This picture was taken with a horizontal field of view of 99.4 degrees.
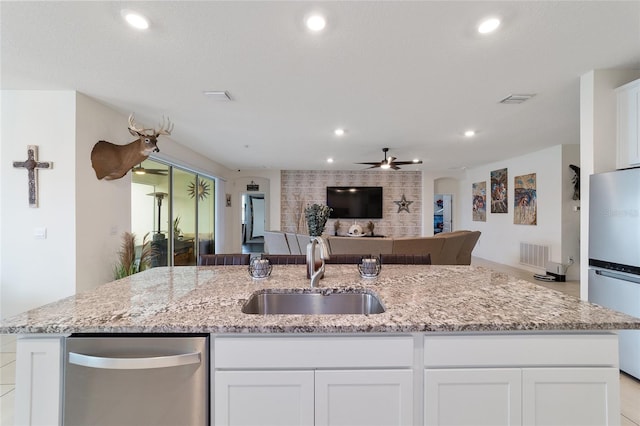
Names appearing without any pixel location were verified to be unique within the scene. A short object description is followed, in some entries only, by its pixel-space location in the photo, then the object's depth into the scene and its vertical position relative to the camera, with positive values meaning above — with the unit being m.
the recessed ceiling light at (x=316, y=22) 1.66 +1.20
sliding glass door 4.10 +0.04
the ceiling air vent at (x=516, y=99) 2.81 +1.22
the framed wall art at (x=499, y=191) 6.31 +0.53
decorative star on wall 8.08 +0.29
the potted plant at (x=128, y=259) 3.24 -0.57
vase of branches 1.60 -0.15
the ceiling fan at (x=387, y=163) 5.00 +0.94
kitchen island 1.01 -0.58
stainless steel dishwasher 1.00 -0.64
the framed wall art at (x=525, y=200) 5.52 +0.29
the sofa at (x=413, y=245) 4.12 -0.50
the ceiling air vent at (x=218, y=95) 2.70 +1.21
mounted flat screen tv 7.98 +0.34
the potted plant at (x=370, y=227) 7.81 -0.39
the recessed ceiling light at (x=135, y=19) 1.62 +1.20
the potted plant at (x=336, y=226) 8.03 -0.37
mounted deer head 2.97 +0.69
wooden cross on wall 2.72 +0.47
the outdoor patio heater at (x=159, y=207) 4.49 +0.11
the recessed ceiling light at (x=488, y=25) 1.68 +1.19
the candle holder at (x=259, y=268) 1.71 -0.34
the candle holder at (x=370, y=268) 1.70 -0.34
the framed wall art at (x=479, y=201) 7.08 +0.34
